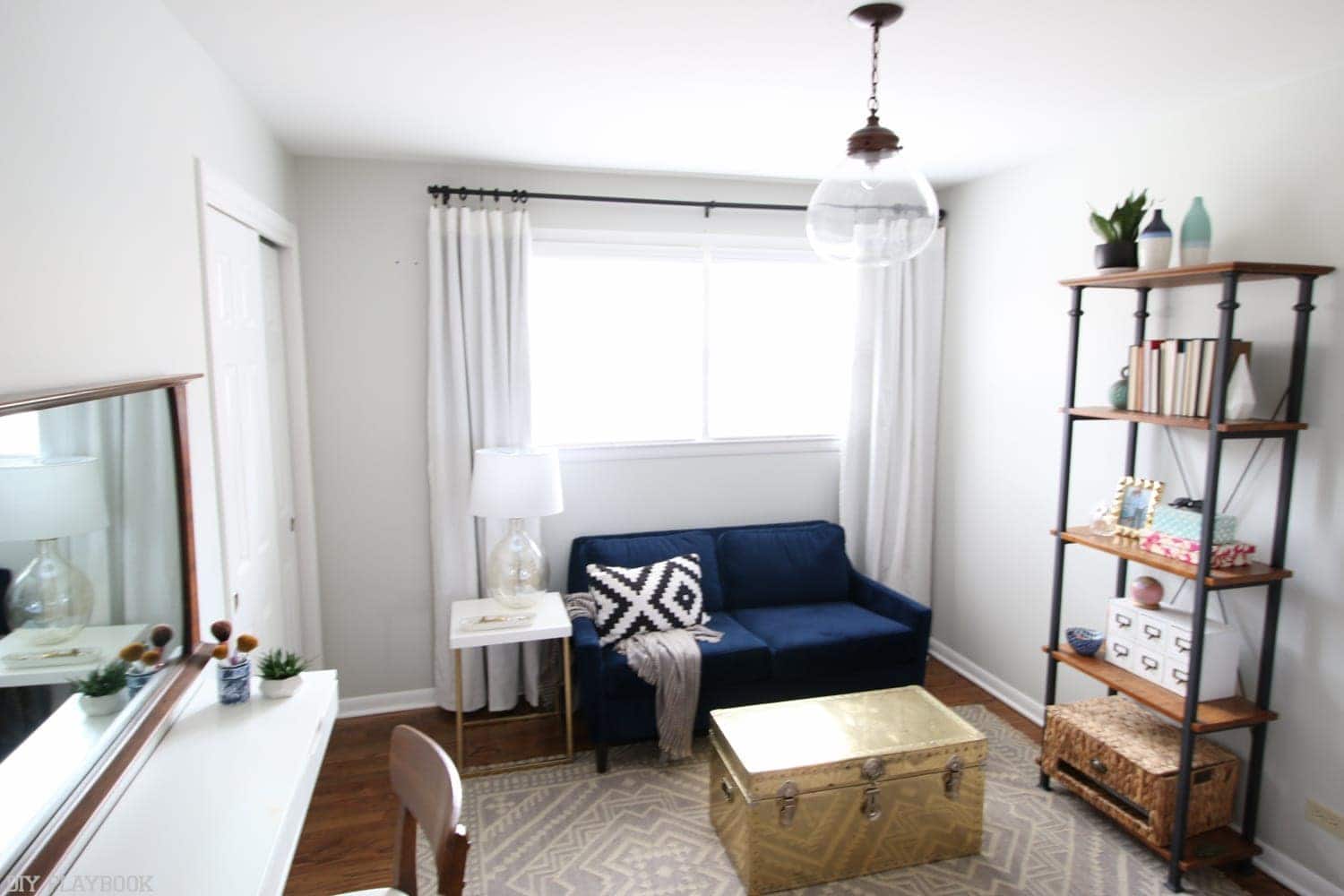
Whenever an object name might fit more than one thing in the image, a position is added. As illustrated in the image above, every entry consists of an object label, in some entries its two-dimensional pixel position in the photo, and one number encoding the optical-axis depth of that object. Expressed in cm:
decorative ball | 262
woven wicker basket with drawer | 239
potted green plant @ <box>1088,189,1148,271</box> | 253
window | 361
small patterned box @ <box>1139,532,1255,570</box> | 231
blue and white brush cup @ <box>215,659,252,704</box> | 181
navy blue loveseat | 304
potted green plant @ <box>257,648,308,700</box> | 188
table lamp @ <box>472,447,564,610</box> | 304
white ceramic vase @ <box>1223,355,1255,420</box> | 222
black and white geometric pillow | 326
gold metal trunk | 231
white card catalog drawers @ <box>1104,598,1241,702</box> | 242
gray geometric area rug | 237
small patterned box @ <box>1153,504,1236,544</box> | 233
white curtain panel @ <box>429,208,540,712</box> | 332
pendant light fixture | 186
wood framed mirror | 108
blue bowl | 278
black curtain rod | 329
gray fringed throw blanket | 302
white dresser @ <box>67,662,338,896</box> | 121
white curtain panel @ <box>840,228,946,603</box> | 389
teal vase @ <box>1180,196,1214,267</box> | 239
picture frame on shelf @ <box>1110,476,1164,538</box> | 264
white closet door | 228
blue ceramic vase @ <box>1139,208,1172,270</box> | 246
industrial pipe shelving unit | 219
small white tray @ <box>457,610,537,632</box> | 302
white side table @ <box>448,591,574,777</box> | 296
